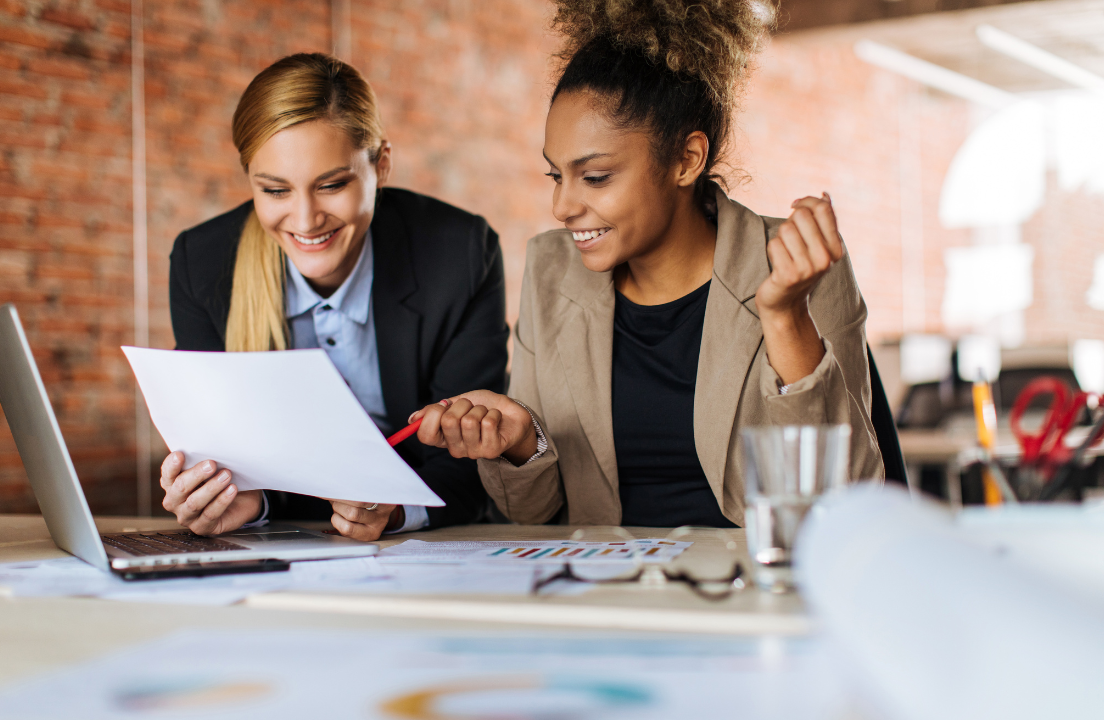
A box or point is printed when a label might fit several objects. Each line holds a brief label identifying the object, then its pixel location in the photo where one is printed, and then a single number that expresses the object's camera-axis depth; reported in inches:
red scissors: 46.1
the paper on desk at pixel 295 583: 30.6
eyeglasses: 31.0
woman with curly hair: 56.9
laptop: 35.8
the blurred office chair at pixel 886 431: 58.7
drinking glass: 28.8
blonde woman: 62.8
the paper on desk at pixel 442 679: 18.8
